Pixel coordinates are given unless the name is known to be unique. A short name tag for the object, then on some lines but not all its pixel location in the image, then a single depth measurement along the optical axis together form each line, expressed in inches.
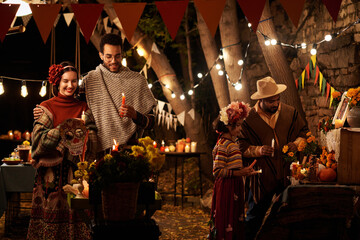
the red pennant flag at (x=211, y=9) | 207.8
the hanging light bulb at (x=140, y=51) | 355.6
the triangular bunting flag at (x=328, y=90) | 268.2
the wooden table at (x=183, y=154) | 333.1
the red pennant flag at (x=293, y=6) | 203.5
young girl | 193.2
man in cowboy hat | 205.6
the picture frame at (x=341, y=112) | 179.8
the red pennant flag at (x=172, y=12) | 209.0
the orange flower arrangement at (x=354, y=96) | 172.7
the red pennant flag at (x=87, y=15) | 213.0
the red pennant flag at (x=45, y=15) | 211.8
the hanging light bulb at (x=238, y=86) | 292.8
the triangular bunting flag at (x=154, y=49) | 352.5
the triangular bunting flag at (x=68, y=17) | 306.8
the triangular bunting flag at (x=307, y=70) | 293.3
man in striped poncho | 162.2
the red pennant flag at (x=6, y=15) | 210.2
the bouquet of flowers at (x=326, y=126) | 185.5
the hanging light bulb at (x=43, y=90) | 333.3
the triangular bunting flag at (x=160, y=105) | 372.2
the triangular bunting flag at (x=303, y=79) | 296.4
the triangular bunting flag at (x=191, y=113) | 356.2
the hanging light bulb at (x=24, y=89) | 328.2
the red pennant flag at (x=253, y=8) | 205.0
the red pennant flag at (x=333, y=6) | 201.2
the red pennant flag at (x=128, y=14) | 211.8
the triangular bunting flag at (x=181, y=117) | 356.2
